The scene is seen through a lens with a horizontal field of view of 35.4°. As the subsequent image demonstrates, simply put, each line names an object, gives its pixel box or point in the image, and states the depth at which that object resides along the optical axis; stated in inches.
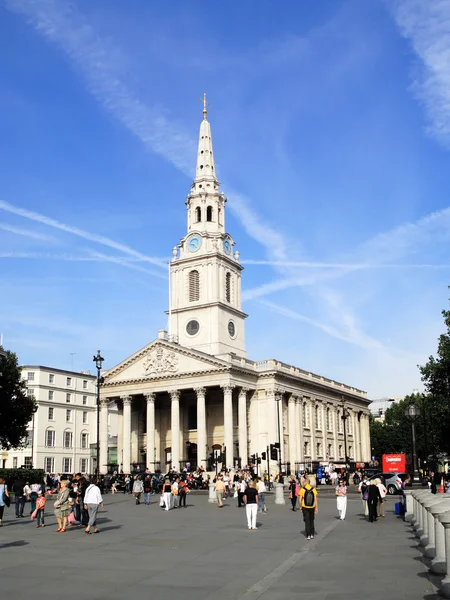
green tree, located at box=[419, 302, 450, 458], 2356.1
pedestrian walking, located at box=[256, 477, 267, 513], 1350.9
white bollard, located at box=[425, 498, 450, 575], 540.7
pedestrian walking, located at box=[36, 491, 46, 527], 1031.6
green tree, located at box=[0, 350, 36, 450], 2363.4
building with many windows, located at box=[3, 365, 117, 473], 3597.4
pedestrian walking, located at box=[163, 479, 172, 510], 1461.5
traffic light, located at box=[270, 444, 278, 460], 2148.9
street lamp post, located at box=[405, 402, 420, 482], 1556.3
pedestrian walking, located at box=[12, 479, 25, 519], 1241.4
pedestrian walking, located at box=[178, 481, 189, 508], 1558.8
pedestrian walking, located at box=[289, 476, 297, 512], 1428.4
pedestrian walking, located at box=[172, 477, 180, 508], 1551.9
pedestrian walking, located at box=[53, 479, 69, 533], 967.6
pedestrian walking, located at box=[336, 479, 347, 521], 1125.7
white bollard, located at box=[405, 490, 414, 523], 1071.9
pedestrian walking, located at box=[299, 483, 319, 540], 847.7
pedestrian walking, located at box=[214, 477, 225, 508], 1531.7
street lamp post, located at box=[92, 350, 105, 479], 1737.2
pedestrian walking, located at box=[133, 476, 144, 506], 1696.1
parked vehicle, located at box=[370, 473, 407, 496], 1833.7
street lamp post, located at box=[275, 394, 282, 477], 2737.7
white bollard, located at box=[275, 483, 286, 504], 1594.5
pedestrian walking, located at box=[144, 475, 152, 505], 1712.1
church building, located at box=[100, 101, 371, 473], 3019.2
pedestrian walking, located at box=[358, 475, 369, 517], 1163.3
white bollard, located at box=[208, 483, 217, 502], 1724.9
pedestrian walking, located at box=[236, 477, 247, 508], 1558.7
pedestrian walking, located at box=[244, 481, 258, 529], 954.8
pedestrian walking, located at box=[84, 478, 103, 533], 935.0
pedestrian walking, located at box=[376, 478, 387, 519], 1138.7
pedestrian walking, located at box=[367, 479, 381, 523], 1093.8
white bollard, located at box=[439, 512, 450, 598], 441.4
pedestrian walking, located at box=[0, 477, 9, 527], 1053.8
